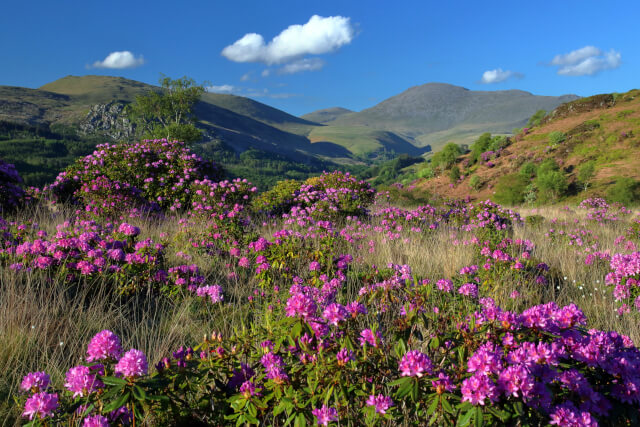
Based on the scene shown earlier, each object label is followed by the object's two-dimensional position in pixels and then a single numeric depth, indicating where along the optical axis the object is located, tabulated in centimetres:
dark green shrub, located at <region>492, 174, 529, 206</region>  2403
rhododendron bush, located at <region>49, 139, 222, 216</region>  880
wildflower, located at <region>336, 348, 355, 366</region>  152
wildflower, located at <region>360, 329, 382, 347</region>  162
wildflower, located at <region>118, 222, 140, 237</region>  465
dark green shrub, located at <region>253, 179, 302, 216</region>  952
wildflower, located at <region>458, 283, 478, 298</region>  284
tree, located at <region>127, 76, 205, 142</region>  3480
